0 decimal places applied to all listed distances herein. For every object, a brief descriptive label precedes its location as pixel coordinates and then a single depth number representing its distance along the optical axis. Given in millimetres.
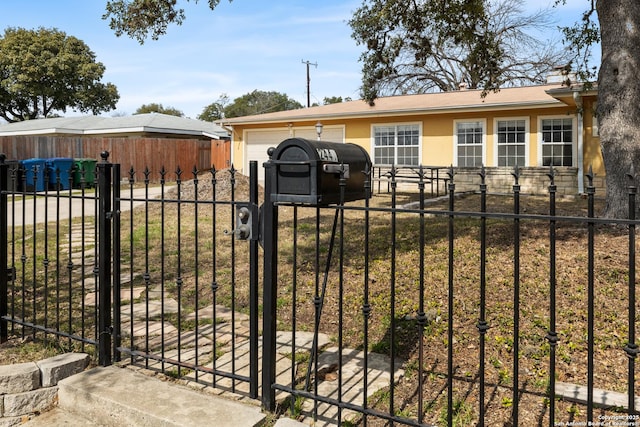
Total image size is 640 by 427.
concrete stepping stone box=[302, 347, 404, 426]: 2559
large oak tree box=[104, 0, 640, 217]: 6109
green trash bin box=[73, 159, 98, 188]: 17753
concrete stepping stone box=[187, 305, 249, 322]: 4156
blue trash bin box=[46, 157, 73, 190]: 16931
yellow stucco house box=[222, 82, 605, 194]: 13227
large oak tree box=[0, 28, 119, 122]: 34281
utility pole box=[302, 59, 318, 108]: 39625
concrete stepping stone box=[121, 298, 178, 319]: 4293
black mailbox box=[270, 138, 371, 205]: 2385
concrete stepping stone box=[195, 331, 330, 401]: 2877
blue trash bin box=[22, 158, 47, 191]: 15802
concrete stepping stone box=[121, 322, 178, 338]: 3818
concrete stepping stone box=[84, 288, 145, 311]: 4695
